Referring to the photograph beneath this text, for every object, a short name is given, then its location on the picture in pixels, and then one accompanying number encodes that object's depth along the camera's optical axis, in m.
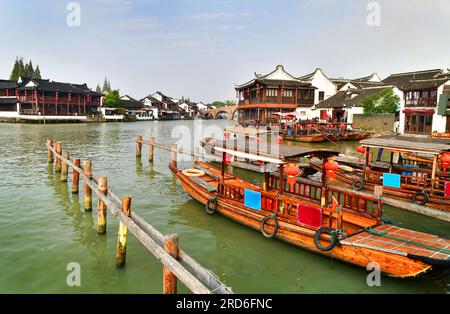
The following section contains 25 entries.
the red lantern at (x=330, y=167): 10.16
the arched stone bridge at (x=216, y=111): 107.67
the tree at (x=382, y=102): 41.62
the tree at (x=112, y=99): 84.94
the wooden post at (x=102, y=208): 10.23
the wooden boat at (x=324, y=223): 7.63
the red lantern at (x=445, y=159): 13.47
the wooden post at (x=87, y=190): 12.26
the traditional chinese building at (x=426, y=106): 33.59
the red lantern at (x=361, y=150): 18.00
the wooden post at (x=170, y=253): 6.07
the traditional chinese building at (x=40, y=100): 68.06
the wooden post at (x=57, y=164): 19.33
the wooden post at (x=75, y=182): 15.06
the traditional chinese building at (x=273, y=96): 49.06
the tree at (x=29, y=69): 95.88
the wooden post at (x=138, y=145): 25.89
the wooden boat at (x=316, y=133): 37.62
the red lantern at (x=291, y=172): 9.67
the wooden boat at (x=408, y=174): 13.06
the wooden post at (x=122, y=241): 8.50
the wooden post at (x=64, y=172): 17.14
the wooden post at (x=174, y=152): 19.16
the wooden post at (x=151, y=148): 23.95
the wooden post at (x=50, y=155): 21.53
